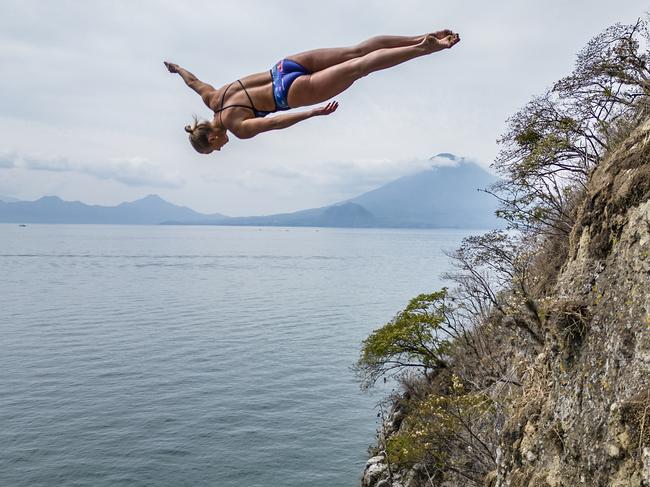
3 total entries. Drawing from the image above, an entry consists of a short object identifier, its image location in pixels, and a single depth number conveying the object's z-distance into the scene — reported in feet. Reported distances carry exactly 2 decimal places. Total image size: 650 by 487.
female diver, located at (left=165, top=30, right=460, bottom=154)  12.96
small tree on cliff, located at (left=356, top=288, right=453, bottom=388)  85.87
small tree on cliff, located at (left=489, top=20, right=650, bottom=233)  53.57
